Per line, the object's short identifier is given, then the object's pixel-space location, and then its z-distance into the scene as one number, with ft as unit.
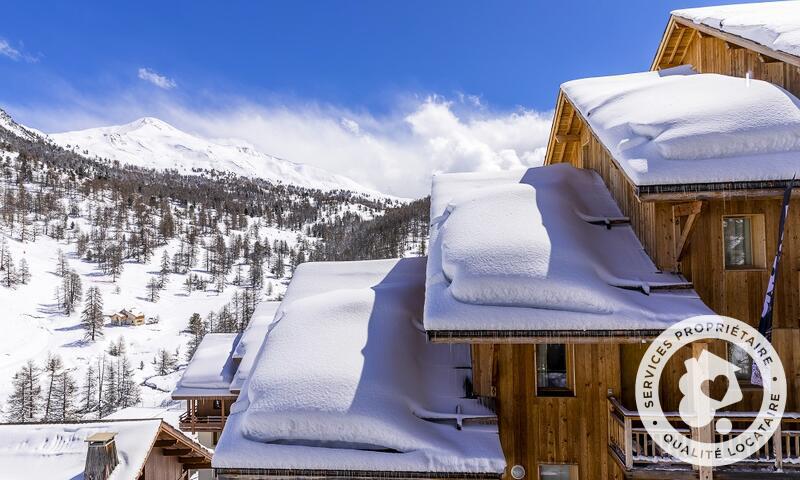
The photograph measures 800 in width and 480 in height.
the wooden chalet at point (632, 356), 24.88
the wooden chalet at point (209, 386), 69.46
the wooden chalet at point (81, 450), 36.35
